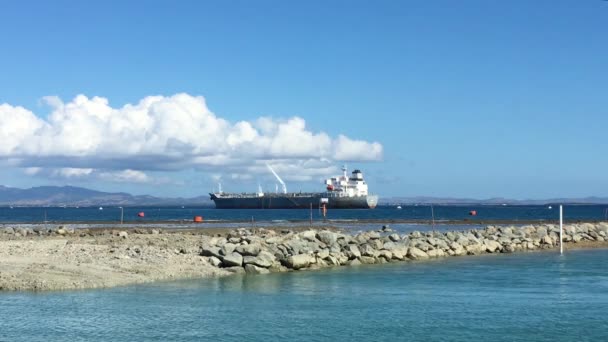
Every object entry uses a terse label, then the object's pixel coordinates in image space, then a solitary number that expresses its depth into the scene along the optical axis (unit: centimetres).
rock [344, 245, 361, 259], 3042
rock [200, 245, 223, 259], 2710
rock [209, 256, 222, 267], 2632
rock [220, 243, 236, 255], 2727
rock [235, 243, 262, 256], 2738
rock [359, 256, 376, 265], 3050
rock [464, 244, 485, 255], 3606
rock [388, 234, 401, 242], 3499
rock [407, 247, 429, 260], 3272
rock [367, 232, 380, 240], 3458
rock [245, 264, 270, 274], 2620
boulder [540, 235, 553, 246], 4041
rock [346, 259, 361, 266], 2986
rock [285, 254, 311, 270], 2728
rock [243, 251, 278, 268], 2652
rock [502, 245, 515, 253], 3766
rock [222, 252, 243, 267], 2625
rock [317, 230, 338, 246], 3151
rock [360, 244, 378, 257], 3092
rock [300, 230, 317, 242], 3172
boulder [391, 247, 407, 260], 3192
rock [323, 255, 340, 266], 2948
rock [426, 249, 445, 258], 3378
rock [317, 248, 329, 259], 2931
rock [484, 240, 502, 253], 3716
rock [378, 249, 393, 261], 3142
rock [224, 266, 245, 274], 2584
